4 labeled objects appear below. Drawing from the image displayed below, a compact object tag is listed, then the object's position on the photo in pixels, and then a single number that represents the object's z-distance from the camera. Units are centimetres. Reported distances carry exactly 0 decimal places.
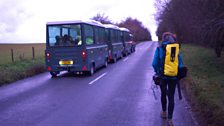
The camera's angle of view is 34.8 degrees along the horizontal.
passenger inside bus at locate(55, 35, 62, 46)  1803
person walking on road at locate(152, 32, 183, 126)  746
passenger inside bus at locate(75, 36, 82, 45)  1777
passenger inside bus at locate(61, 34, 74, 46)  1795
